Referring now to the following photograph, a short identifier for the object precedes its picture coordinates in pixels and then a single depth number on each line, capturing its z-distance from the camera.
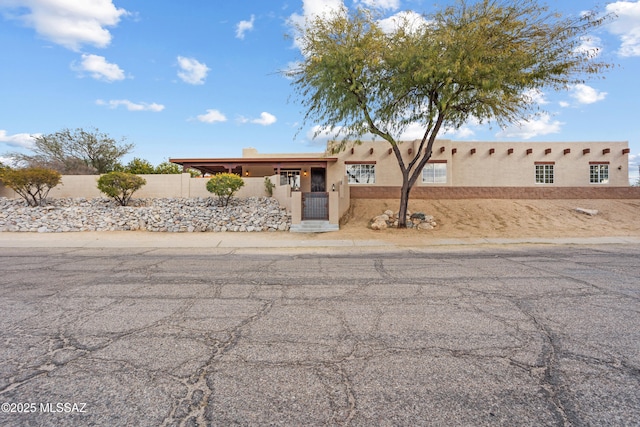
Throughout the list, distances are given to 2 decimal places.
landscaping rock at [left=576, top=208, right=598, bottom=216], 21.30
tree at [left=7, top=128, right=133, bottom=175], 34.81
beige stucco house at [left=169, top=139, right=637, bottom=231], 26.81
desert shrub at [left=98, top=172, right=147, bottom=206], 20.83
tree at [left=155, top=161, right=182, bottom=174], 30.02
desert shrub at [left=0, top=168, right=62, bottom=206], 20.39
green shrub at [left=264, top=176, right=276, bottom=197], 23.06
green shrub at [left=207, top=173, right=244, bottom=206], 20.77
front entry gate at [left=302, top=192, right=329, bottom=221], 18.69
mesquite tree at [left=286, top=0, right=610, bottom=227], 14.48
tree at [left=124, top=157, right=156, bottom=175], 27.50
